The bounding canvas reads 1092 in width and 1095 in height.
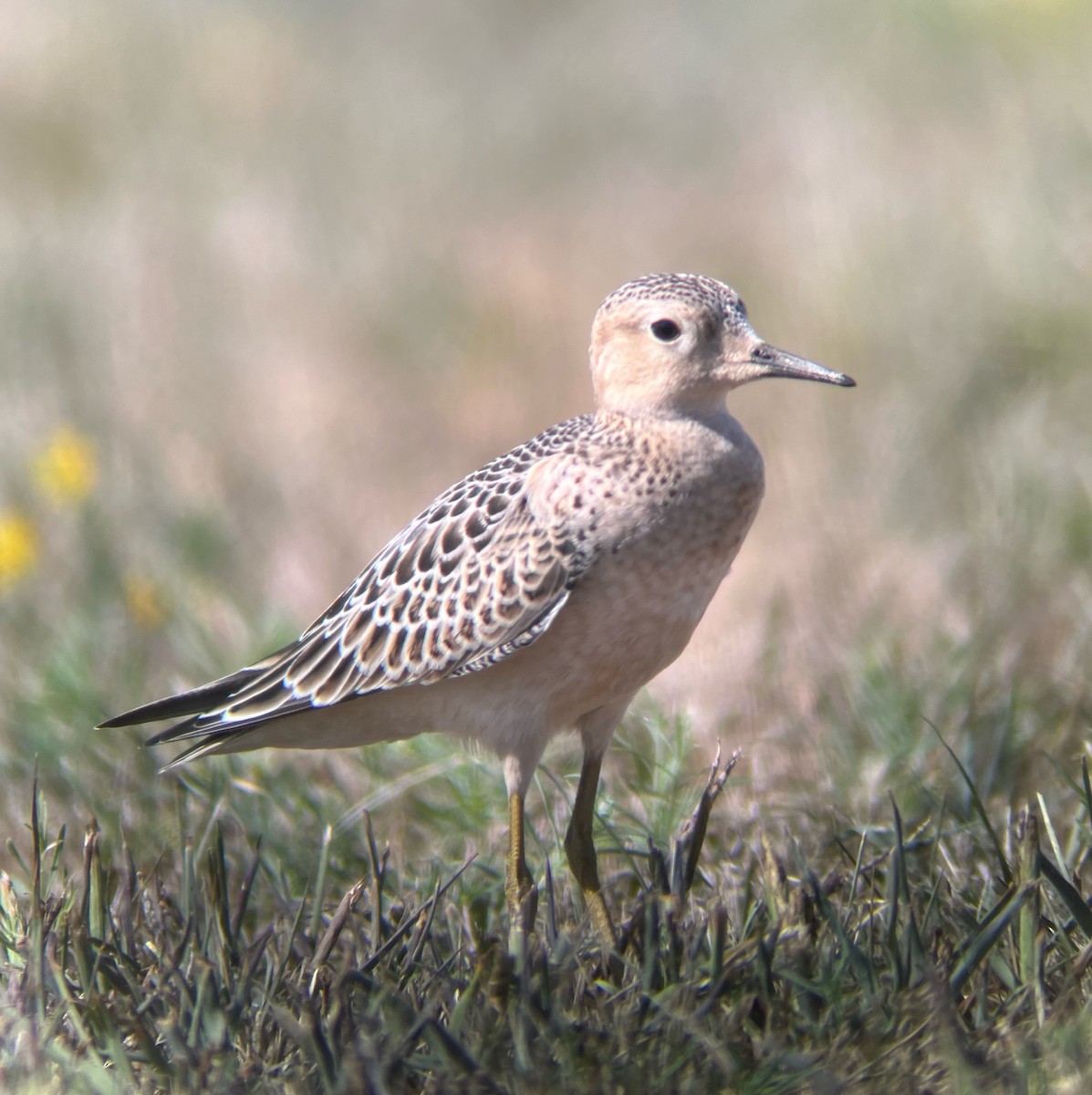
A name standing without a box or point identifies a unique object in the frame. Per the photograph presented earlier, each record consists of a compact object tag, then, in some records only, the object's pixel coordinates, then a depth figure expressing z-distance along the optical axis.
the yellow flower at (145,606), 11.09
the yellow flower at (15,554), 11.48
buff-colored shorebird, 6.80
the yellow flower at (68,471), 12.07
